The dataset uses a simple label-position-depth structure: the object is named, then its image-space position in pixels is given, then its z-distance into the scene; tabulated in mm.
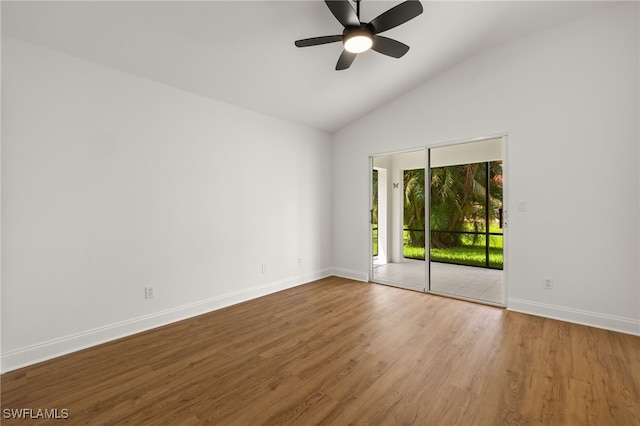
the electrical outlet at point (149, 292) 3002
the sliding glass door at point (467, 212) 4027
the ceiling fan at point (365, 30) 2145
